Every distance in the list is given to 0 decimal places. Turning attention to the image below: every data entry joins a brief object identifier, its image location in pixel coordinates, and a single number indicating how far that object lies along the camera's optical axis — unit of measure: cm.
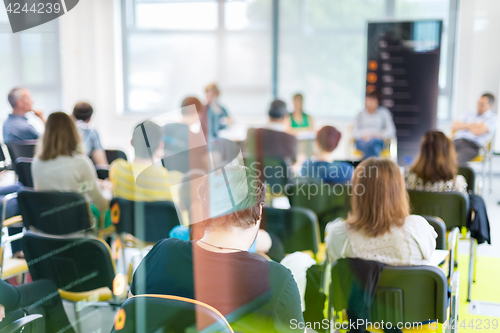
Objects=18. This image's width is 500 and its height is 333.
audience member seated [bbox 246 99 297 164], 469
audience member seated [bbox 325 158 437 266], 185
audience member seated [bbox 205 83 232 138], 652
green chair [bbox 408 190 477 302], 271
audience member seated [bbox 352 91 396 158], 614
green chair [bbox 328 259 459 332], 168
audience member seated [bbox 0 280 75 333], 169
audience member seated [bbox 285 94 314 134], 634
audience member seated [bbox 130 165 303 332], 116
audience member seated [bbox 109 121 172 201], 288
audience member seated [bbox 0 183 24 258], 318
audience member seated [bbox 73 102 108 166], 410
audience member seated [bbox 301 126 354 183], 323
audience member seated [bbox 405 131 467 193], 282
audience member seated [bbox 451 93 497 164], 562
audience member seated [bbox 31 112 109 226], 296
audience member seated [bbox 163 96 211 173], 382
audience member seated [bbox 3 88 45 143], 392
